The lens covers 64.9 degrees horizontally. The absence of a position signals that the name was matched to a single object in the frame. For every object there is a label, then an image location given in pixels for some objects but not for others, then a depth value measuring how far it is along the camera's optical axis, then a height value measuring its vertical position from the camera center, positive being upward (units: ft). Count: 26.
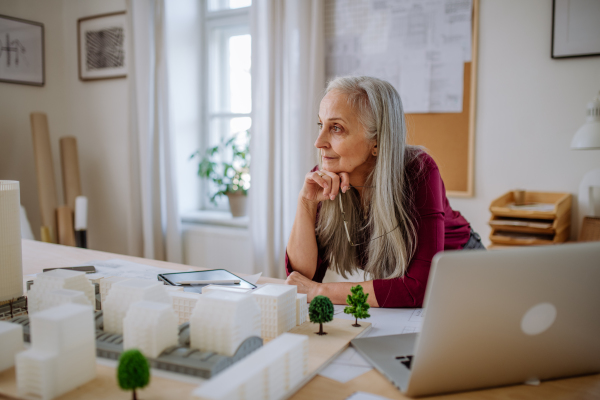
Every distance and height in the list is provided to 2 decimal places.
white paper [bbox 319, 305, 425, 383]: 2.72 -1.30
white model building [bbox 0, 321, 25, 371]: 2.63 -1.10
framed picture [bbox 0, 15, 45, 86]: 10.64 +2.26
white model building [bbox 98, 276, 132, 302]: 3.63 -1.04
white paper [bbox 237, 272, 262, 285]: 4.55 -1.26
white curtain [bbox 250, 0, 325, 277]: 8.56 +0.72
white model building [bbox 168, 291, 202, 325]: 3.26 -1.08
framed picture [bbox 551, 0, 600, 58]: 6.69 +1.73
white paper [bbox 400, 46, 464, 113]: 7.71 +1.15
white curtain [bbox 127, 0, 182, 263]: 10.40 +0.13
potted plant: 10.54 -0.50
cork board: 7.62 +0.22
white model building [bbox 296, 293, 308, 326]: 3.33 -1.12
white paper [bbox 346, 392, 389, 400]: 2.37 -1.25
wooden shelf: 6.25 -0.99
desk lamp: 6.01 +0.08
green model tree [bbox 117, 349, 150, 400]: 2.19 -1.04
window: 11.00 +1.76
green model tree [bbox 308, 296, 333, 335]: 3.18 -1.09
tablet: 4.15 -1.19
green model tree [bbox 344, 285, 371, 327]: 3.29 -1.08
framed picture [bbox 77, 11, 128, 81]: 11.29 +2.50
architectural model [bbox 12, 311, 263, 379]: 2.46 -1.12
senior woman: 4.34 -0.57
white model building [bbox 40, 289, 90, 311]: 2.83 -0.90
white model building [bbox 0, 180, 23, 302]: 3.53 -0.71
